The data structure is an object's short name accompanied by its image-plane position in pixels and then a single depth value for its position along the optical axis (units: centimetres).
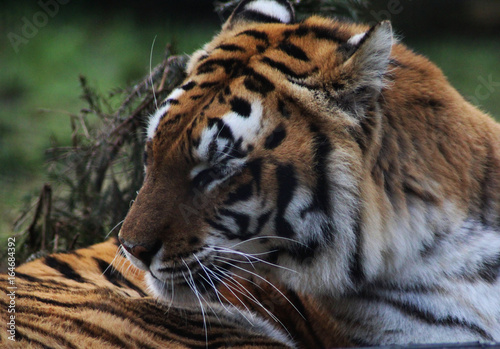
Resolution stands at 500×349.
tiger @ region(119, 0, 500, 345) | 712
